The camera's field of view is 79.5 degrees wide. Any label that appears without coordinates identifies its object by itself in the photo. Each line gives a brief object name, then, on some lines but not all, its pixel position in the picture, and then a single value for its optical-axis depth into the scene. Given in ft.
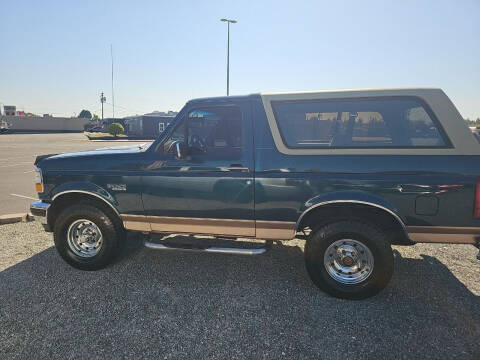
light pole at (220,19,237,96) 71.13
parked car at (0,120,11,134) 156.97
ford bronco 8.98
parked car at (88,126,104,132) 177.78
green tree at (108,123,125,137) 131.03
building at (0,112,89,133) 201.77
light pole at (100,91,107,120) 249.02
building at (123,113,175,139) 143.69
